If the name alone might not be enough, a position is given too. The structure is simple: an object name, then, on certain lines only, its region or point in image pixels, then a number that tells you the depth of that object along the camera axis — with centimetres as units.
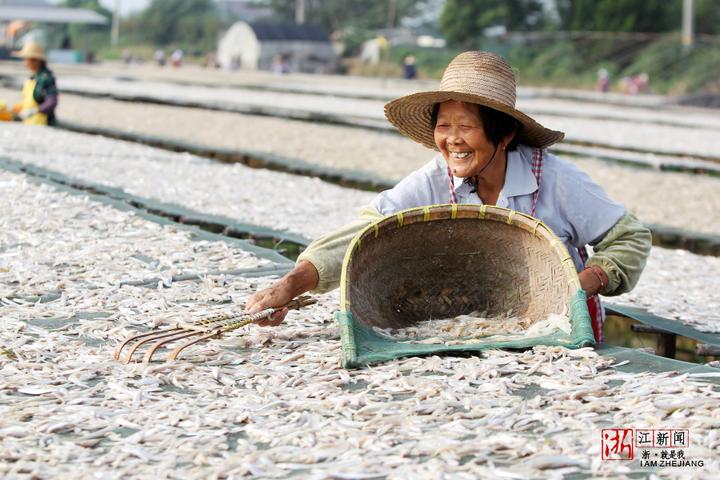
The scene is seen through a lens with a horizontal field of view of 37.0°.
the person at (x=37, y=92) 1172
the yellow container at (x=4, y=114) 1182
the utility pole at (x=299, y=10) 6041
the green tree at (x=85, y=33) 6662
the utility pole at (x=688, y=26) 3102
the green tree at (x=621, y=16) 3772
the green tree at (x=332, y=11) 6831
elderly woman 317
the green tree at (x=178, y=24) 6606
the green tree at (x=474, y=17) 4653
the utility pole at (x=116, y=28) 6362
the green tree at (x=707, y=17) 4181
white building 4891
